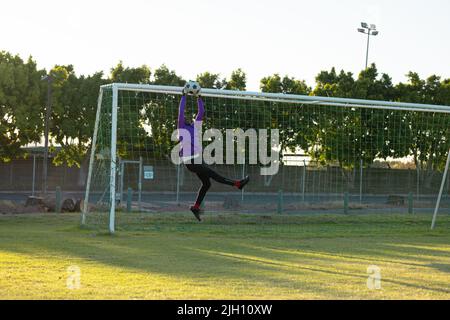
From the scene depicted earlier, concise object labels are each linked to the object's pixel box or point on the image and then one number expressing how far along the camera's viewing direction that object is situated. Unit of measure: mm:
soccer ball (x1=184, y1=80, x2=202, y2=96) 13164
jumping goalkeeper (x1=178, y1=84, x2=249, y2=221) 12828
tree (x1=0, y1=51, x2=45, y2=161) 42906
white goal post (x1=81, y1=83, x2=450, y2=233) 16812
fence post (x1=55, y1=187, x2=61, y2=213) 23984
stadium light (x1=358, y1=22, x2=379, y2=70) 58750
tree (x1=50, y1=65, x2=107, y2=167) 45250
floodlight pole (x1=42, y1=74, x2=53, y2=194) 31000
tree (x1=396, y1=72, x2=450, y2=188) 27844
